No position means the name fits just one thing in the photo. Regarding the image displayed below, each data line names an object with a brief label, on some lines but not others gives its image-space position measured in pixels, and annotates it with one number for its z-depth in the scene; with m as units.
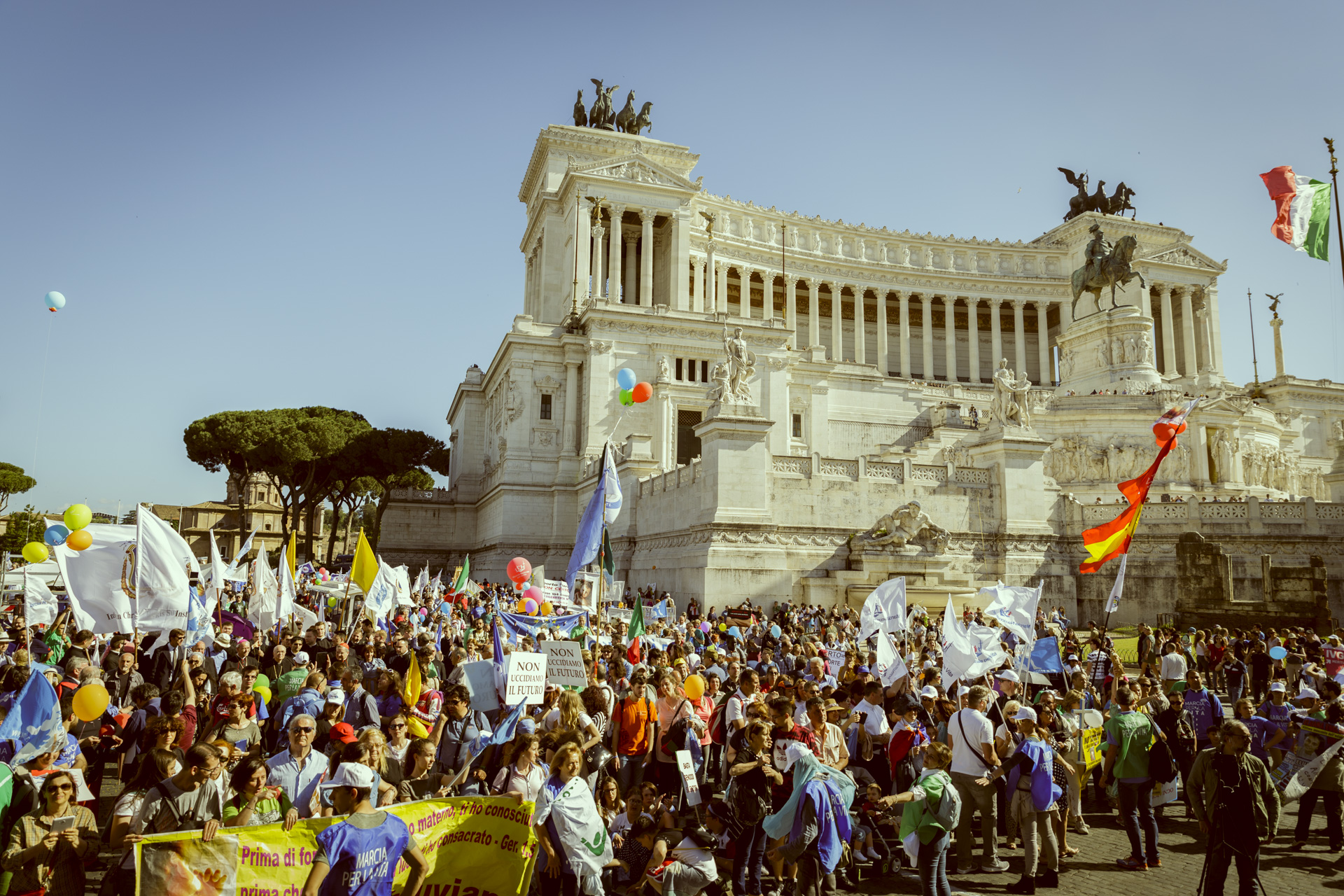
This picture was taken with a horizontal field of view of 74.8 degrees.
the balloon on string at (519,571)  21.38
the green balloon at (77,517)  14.91
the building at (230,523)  82.81
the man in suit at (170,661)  12.17
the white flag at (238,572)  22.70
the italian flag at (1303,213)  20.34
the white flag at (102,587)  11.73
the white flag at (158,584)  11.49
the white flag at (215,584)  15.41
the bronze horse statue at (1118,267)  58.34
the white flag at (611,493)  17.22
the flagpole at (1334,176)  23.25
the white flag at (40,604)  16.69
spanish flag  15.59
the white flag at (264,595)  18.52
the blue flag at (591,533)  15.61
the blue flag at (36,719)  7.45
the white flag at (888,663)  12.09
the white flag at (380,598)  17.22
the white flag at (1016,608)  13.88
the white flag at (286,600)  16.58
